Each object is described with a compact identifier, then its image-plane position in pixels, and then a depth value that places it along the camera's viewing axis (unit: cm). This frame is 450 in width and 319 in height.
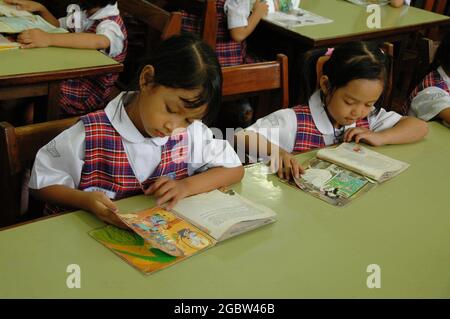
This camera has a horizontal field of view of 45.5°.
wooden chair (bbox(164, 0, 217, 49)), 239
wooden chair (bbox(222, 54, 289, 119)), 166
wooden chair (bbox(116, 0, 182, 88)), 204
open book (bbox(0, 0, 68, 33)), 204
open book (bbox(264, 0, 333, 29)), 276
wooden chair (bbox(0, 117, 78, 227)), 117
